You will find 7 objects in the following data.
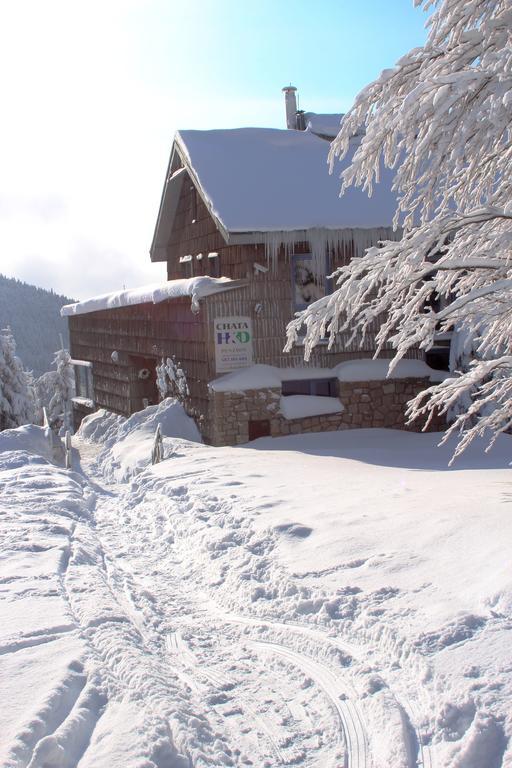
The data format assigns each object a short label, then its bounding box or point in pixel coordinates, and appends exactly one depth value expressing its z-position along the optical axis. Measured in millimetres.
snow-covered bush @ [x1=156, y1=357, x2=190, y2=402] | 16880
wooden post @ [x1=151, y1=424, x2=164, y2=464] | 13242
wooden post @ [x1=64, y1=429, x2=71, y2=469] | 14961
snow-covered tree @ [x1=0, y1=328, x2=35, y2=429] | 32884
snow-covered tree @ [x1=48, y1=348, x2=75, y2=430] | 37812
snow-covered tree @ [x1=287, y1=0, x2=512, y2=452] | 5684
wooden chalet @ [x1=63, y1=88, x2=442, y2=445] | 14961
